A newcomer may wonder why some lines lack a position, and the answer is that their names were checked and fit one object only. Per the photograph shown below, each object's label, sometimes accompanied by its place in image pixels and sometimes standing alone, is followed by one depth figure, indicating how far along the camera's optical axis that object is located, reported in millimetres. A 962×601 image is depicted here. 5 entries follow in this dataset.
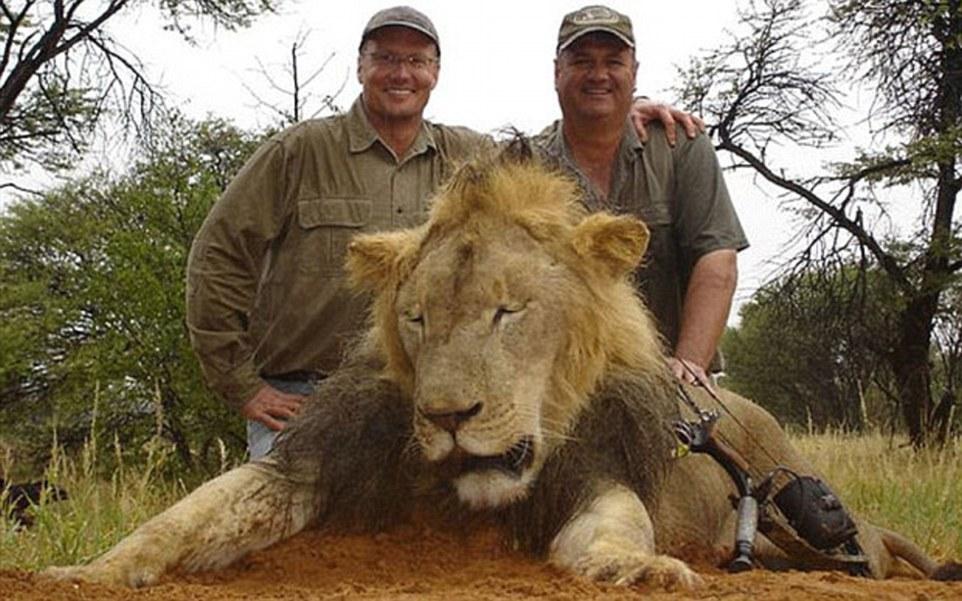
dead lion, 3160
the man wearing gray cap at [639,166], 5242
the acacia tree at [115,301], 11859
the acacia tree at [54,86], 13789
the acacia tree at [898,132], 12961
